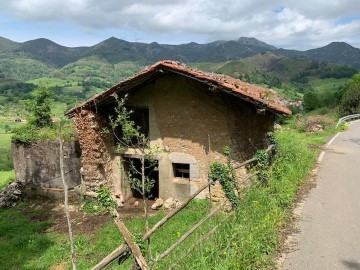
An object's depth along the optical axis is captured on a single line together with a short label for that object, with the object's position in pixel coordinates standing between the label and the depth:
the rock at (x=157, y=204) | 15.08
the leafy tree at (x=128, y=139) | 11.66
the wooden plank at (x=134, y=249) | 5.16
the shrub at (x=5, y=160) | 42.38
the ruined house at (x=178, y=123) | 13.62
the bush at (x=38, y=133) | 17.44
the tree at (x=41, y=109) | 19.80
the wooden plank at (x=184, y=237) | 6.11
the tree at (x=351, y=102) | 34.86
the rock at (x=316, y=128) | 29.21
